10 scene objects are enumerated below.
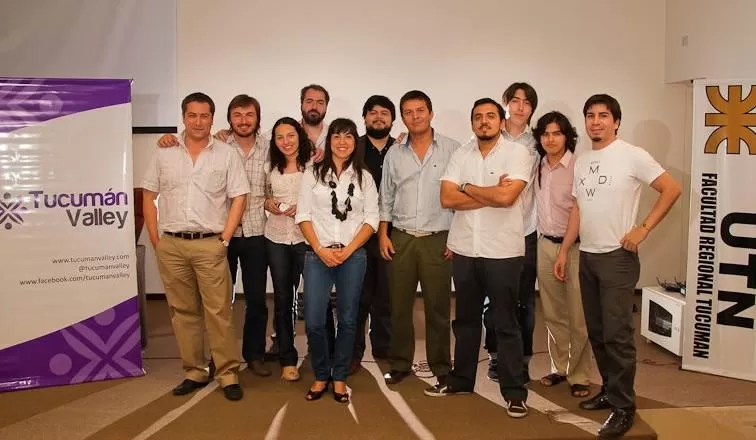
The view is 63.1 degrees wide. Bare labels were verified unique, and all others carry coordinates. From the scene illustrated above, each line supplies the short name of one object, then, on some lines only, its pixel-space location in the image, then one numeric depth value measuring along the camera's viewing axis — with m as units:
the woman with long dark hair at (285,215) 3.67
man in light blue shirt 3.61
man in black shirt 3.91
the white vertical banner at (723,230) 3.92
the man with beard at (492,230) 3.23
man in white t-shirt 3.03
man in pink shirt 3.50
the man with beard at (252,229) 3.79
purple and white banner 3.63
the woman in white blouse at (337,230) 3.37
